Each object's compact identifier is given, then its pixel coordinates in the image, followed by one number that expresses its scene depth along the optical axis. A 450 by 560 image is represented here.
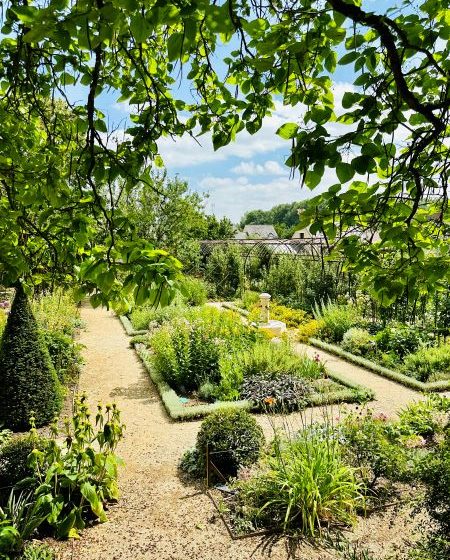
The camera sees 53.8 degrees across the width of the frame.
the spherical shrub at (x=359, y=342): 9.95
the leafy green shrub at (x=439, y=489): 3.12
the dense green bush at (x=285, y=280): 15.28
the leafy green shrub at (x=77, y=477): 3.80
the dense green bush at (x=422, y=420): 4.91
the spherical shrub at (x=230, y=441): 4.76
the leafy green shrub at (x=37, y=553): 3.26
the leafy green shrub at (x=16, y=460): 4.12
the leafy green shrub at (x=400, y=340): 9.43
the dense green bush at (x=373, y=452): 4.27
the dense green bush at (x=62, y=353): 7.71
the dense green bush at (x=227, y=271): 18.91
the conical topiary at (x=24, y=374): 5.80
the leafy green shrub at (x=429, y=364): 8.33
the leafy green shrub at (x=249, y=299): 15.28
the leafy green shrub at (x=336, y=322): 11.20
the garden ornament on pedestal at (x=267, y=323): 10.71
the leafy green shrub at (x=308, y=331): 11.22
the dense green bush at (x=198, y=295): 15.74
